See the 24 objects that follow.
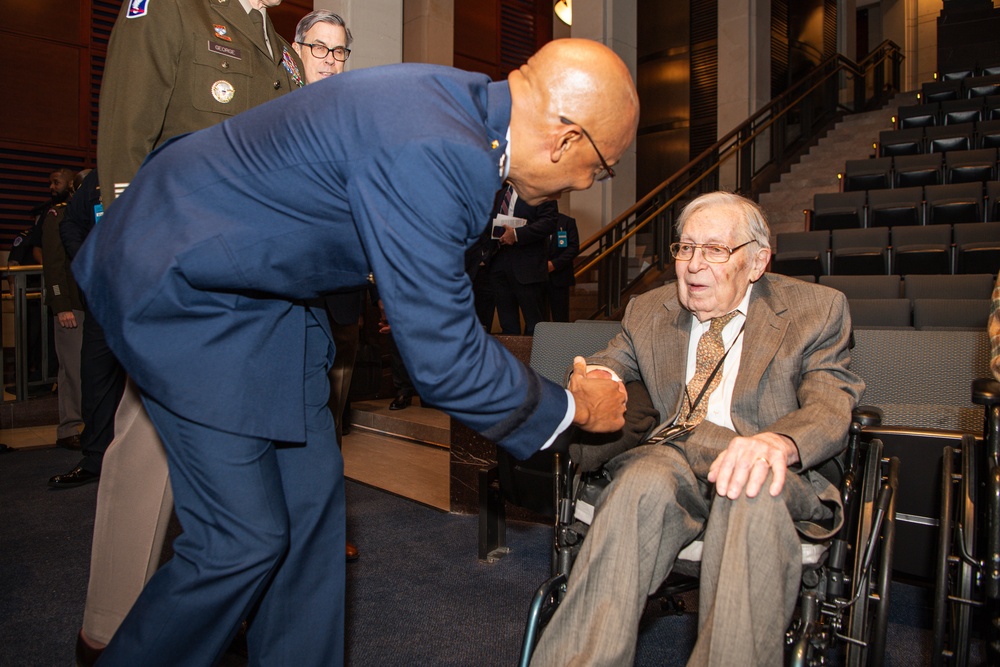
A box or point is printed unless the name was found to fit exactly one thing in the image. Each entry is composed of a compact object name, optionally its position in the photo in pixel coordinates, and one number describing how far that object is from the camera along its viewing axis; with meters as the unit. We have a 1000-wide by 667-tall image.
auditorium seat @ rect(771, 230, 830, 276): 5.06
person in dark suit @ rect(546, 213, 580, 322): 5.39
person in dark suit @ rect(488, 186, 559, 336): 4.85
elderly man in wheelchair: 1.32
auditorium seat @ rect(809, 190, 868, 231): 5.87
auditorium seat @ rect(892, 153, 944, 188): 6.37
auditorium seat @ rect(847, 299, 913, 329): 3.35
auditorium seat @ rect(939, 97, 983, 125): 7.82
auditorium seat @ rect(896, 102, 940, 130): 8.09
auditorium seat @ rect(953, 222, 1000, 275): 4.51
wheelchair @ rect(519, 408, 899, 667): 1.36
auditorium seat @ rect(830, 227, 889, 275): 4.88
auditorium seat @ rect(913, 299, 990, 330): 3.11
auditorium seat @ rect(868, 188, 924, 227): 5.65
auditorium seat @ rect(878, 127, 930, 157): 7.32
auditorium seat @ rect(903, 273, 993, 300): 3.84
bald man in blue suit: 1.03
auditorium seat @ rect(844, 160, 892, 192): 6.54
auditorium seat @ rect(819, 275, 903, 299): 4.12
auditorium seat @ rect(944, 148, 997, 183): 6.11
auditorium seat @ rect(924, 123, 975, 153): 7.07
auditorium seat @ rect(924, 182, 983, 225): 5.39
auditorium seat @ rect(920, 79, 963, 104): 8.69
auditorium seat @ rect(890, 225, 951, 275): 4.69
